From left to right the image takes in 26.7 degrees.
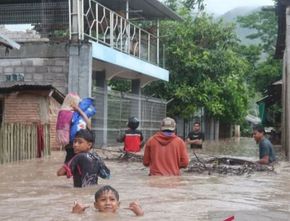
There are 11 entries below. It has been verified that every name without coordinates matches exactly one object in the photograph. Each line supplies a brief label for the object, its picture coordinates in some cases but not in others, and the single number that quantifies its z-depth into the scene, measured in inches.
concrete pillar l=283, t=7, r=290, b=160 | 636.3
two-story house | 700.7
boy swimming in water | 238.5
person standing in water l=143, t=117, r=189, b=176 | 363.3
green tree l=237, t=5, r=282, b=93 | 1489.9
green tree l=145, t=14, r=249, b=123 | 1159.0
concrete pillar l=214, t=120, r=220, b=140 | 1499.5
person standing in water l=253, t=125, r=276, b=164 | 452.4
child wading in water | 288.8
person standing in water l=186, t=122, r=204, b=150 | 663.1
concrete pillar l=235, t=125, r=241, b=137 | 1940.0
